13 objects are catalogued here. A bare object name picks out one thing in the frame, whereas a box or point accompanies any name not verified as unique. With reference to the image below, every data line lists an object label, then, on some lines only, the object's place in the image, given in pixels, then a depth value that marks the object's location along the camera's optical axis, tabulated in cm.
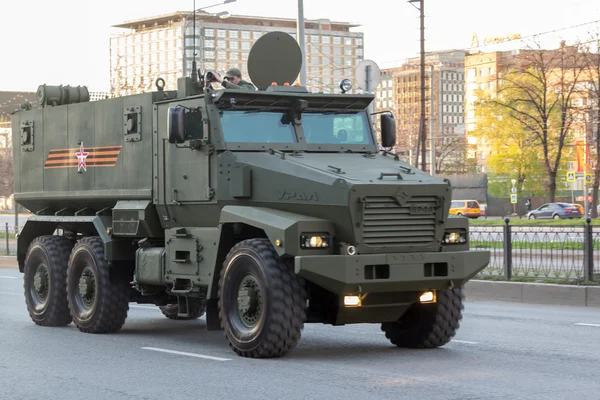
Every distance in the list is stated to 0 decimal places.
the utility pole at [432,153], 7852
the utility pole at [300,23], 2769
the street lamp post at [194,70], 1381
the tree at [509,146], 8800
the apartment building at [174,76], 6000
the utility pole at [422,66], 5319
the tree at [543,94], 6731
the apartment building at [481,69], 17564
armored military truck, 1139
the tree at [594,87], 5979
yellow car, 8150
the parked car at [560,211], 7979
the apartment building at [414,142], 11631
